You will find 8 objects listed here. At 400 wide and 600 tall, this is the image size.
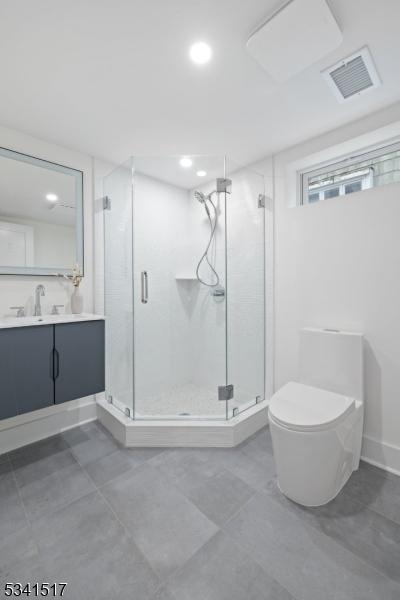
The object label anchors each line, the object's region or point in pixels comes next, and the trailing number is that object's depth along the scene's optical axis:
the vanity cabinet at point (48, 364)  1.69
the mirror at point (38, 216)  2.01
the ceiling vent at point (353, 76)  1.41
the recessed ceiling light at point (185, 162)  2.32
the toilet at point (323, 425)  1.42
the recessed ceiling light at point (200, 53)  1.33
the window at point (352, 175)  1.92
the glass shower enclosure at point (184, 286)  2.30
